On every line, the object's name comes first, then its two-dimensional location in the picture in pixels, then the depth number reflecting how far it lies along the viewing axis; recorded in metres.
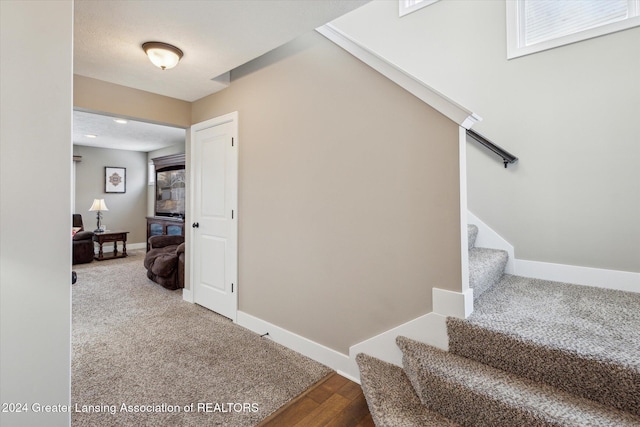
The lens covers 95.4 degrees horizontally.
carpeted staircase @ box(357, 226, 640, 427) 1.14
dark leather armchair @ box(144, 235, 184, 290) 4.04
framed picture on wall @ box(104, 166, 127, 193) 7.12
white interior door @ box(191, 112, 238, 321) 3.02
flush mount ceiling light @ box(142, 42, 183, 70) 2.22
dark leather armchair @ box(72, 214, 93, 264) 5.55
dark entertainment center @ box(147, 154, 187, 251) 6.35
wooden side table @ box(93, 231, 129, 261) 6.02
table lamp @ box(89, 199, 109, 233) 6.19
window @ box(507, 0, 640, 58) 1.89
